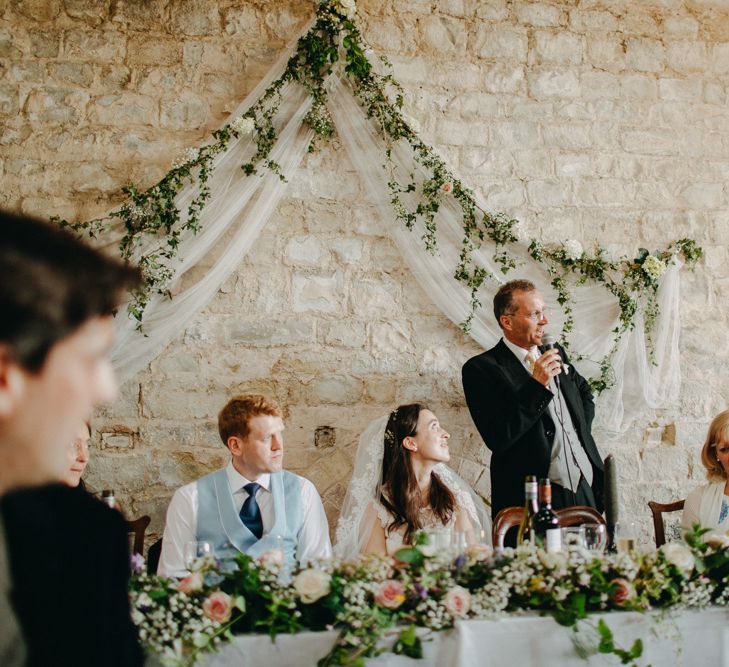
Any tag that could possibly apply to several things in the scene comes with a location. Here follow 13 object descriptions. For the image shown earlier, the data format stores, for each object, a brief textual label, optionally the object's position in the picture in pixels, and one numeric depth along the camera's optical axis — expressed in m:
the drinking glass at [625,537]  2.37
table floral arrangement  2.01
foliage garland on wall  4.43
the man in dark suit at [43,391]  0.74
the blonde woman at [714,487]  3.66
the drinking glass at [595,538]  2.52
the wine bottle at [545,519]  2.73
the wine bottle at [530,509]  2.64
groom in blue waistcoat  3.30
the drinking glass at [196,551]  2.27
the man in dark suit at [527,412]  3.85
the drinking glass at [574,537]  2.51
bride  3.62
